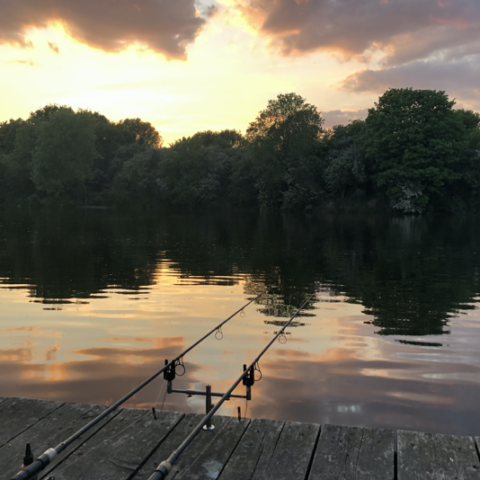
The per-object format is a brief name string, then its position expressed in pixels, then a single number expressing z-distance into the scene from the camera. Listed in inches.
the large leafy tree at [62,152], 3472.0
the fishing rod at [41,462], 106.6
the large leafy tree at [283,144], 2874.0
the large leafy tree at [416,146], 2395.4
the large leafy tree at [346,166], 2581.2
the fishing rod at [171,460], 112.2
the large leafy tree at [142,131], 4781.7
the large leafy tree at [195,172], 3228.3
